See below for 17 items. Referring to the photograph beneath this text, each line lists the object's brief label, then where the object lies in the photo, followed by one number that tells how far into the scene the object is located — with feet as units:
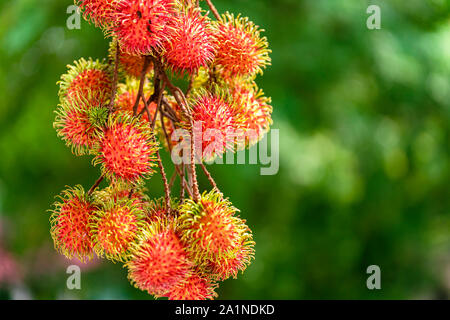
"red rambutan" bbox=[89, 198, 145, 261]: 3.25
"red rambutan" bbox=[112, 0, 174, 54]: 3.16
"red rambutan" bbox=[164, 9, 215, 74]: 3.22
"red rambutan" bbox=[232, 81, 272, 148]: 3.38
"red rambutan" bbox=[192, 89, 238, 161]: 3.27
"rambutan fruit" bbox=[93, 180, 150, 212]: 3.30
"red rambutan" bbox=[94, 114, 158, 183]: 3.22
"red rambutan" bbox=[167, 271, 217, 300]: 3.30
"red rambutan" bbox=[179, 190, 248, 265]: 3.24
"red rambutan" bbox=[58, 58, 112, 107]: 3.33
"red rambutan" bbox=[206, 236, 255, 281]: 3.28
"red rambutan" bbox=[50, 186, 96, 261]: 3.33
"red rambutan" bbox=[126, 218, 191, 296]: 3.23
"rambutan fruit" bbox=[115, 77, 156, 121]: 3.48
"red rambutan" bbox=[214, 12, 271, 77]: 3.32
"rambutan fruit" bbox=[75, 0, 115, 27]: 3.17
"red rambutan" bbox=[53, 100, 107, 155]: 3.27
